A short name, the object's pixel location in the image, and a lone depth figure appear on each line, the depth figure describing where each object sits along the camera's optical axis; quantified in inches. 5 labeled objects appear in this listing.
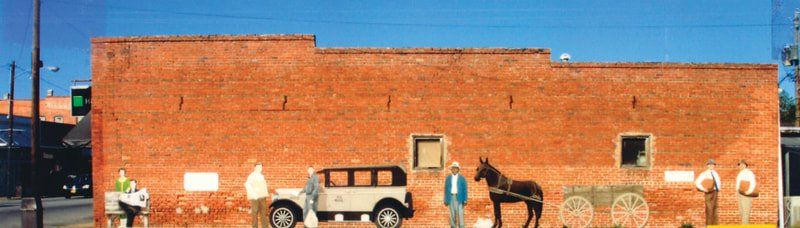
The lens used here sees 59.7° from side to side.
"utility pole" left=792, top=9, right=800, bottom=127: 1350.4
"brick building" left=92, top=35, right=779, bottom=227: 687.1
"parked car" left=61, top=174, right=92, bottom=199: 1403.8
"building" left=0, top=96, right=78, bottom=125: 2568.9
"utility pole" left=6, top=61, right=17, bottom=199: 1407.5
